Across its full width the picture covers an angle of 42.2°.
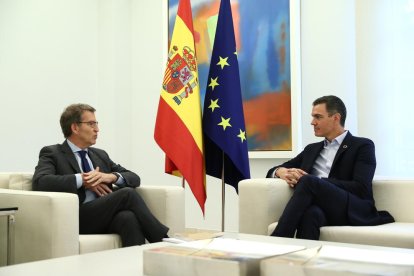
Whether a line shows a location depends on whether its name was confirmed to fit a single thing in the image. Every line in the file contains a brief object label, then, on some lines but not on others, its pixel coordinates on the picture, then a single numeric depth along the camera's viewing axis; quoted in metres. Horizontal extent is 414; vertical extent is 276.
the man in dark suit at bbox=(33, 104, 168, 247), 3.17
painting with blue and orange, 4.86
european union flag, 3.68
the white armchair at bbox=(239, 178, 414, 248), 3.05
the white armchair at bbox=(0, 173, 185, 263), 2.76
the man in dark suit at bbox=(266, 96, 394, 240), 3.21
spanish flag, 3.68
